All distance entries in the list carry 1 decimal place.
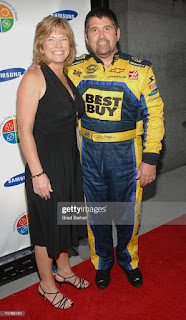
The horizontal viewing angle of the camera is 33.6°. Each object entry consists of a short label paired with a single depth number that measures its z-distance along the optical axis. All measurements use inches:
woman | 68.8
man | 78.2
